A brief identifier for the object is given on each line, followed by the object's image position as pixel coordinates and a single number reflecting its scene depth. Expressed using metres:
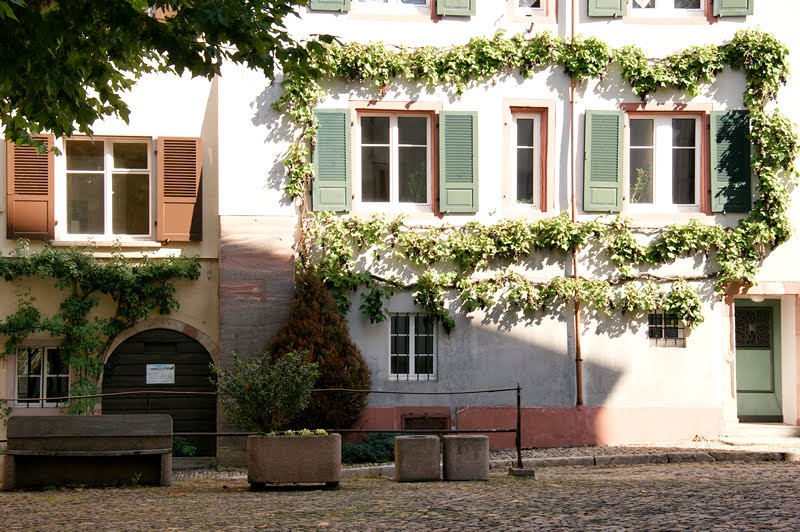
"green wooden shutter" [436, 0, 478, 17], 18.27
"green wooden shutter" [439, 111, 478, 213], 18.30
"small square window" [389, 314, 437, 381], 18.23
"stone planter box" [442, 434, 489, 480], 13.58
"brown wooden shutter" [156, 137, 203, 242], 18.33
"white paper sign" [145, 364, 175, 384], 18.25
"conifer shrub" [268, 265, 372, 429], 16.86
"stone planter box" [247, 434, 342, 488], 12.98
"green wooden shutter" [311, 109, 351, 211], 18.09
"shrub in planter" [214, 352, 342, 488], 13.00
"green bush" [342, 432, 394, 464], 16.62
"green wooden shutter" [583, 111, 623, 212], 18.50
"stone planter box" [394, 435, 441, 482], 13.55
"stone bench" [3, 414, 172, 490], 13.33
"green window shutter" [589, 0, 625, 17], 18.45
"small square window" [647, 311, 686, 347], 18.59
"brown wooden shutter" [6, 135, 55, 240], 17.98
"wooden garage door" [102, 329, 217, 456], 18.22
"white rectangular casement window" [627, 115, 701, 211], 18.80
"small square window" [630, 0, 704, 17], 18.72
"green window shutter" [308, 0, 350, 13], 18.11
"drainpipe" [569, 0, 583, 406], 18.27
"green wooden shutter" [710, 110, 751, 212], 18.50
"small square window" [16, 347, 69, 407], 18.11
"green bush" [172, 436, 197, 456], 17.78
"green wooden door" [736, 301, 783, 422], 19.27
